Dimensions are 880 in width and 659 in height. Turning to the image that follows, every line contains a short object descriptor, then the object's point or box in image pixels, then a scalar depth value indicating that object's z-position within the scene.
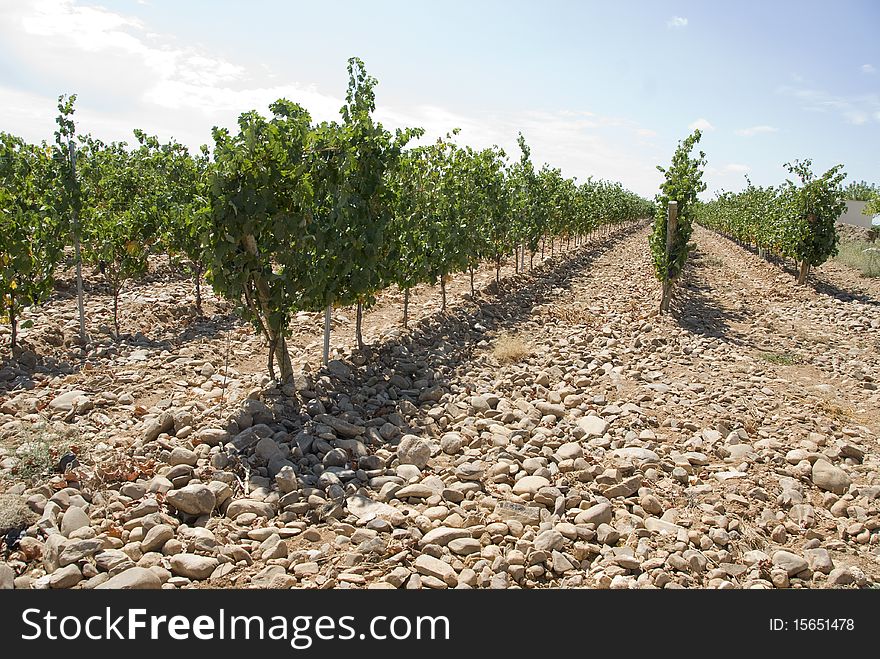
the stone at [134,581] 3.86
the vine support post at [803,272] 19.81
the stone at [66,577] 3.92
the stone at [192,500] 5.03
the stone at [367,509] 5.08
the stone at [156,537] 4.44
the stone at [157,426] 6.32
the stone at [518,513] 5.16
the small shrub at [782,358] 10.82
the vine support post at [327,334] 9.21
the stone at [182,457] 5.74
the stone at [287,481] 5.49
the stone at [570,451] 6.39
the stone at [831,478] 5.81
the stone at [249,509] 5.10
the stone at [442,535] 4.69
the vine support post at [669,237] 14.76
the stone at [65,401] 7.18
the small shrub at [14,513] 4.59
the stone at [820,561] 4.47
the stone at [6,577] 3.87
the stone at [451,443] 6.62
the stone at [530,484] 5.62
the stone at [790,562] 4.42
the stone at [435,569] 4.23
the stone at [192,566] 4.16
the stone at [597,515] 5.09
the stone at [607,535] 4.86
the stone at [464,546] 4.62
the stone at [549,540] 4.66
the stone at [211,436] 6.21
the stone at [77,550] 4.14
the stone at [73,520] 4.60
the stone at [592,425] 7.12
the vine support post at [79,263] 10.58
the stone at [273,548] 4.45
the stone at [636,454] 6.30
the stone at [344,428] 6.81
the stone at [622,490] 5.62
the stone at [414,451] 6.26
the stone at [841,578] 4.31
